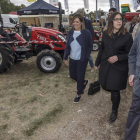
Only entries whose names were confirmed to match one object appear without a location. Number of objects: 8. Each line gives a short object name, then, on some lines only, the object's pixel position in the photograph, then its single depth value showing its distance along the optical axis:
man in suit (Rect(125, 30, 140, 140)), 1.71
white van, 21.22
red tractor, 4.59
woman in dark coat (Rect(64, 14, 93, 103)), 2.83
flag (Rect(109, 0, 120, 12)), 6.43
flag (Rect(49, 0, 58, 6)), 14.19
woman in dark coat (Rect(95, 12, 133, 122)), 2.19
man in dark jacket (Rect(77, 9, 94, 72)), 3.95
